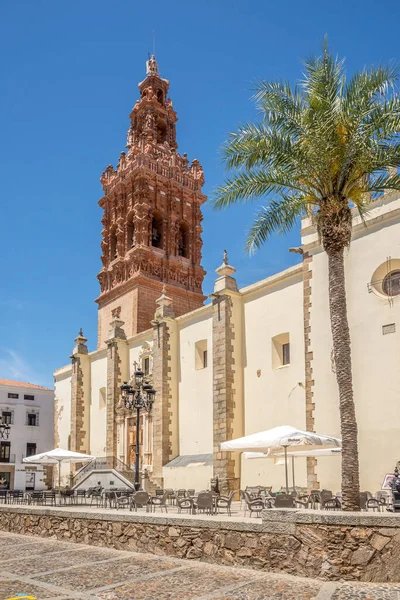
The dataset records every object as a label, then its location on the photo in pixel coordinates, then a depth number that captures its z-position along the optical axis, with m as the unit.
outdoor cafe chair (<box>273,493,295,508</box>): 12.79
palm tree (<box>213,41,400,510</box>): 12.03
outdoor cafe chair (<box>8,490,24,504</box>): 23.73
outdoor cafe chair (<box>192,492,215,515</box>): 14.74
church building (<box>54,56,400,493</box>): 18.56
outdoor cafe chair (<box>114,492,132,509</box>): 18.53
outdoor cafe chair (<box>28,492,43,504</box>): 21.75
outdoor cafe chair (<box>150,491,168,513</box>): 17.70
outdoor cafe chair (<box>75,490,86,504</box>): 26.72
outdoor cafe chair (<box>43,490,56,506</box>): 21.07
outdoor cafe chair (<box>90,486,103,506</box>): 22.54
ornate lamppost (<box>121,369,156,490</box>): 21.55
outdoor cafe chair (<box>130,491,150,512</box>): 16.83
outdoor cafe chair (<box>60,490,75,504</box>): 22.67
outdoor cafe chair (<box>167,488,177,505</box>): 18.92
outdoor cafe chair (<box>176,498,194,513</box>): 15.11
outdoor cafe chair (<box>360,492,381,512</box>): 13.39
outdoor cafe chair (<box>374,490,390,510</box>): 14.37
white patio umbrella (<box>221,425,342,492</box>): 14.95
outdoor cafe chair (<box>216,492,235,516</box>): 16.08
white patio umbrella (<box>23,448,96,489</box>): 23.95
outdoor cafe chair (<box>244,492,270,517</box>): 14.44
